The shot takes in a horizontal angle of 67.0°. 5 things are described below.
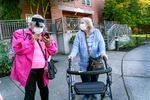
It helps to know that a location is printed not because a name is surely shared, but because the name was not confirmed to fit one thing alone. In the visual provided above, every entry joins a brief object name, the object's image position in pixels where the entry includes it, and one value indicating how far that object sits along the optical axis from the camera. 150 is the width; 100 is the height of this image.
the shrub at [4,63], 3.63
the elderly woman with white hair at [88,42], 2.16
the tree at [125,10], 11.38
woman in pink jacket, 1.85
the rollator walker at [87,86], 1.83
